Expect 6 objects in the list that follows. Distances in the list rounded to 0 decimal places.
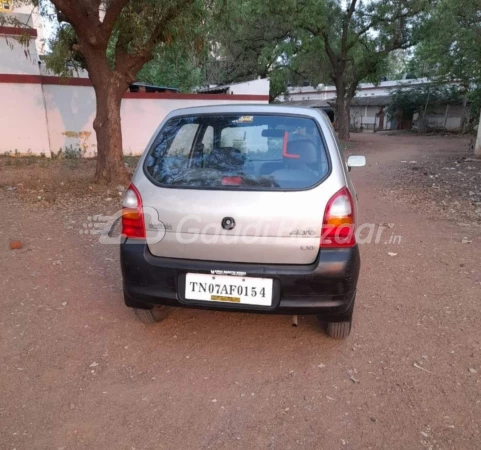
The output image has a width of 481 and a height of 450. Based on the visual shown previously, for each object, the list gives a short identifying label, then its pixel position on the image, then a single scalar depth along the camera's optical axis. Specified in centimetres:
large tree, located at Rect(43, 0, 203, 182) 720
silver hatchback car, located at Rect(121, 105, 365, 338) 241
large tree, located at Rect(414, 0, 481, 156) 1350
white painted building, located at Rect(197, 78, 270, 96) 1638
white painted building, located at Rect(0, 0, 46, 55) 848
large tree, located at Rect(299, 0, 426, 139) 1748
